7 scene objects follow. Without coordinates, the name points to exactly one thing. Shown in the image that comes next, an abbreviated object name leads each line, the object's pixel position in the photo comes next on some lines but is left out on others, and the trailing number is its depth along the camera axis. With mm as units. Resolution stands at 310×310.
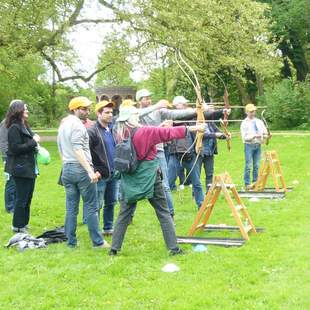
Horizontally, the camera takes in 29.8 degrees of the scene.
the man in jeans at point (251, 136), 11578
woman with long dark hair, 7723
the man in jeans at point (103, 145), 7734
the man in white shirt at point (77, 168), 6922
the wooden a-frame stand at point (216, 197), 7543
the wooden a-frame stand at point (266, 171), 11195
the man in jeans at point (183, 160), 8950
